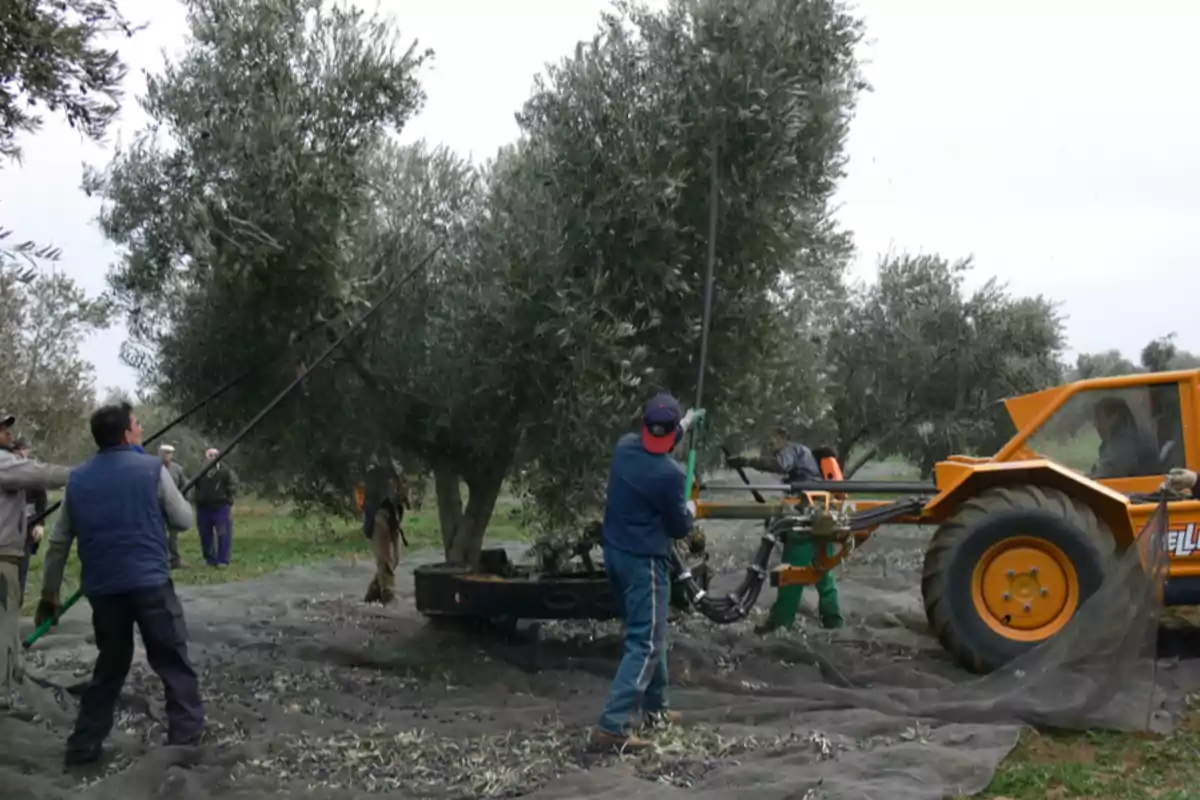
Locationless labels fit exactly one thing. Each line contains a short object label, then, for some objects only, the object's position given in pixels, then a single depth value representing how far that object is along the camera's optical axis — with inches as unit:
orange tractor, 309.4
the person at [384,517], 380.5
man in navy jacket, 243.6
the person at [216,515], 634.8
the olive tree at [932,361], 802.2
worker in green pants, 335.6
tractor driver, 333.1
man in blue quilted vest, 235.9
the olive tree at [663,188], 299.9
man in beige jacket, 266.8
